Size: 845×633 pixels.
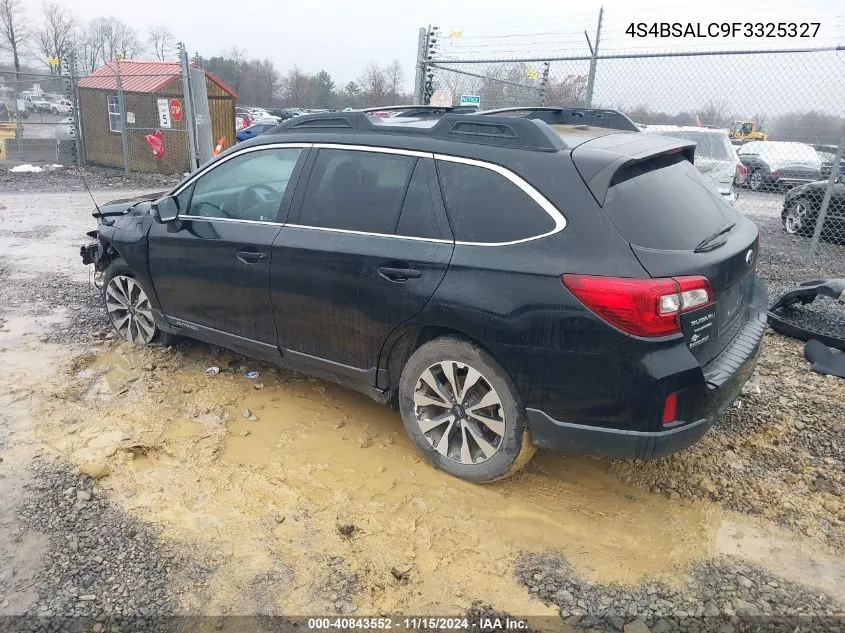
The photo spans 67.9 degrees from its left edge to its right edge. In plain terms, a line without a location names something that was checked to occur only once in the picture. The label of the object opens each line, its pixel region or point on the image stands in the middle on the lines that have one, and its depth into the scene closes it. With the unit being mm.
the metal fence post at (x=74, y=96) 15203
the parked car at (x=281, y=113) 38056
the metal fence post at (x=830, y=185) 6960
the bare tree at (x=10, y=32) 59719
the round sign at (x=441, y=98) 9500
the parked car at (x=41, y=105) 37862
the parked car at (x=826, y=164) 11334
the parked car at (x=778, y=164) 12883
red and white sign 14992
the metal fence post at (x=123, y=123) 14859
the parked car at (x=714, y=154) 10742
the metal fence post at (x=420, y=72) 8788
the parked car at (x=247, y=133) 17594
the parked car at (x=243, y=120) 27041
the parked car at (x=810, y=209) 9477
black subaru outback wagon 2793
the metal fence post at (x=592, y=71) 7555
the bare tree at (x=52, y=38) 66312
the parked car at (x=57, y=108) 40256
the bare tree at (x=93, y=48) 68312
